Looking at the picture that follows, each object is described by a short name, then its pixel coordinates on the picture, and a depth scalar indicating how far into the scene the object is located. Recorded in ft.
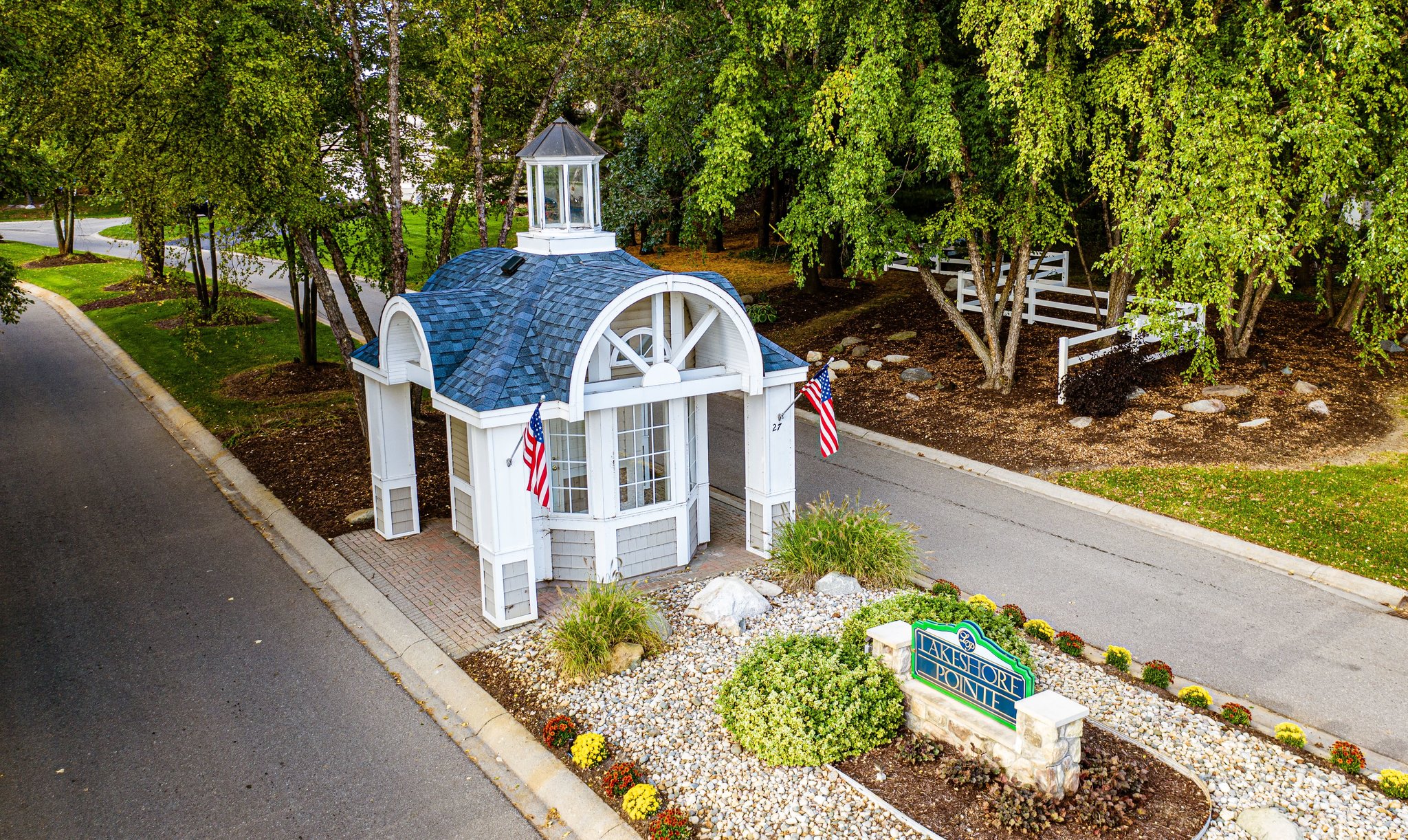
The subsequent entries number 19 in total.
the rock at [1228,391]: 53.36
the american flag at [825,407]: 38.19
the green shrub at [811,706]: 25.27
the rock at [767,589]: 35.55
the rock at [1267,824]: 21.91
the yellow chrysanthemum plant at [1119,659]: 30.17
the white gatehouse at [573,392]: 33.60
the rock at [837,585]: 35.19
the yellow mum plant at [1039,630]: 32.22
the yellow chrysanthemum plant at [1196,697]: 27.89
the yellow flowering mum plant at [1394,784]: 23.66
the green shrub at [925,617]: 28.89
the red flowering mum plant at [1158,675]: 29.07
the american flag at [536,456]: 32.09
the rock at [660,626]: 31.99
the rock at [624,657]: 30.30
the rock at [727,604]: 33.04
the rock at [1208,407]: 51.83
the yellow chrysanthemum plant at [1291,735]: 25.96
